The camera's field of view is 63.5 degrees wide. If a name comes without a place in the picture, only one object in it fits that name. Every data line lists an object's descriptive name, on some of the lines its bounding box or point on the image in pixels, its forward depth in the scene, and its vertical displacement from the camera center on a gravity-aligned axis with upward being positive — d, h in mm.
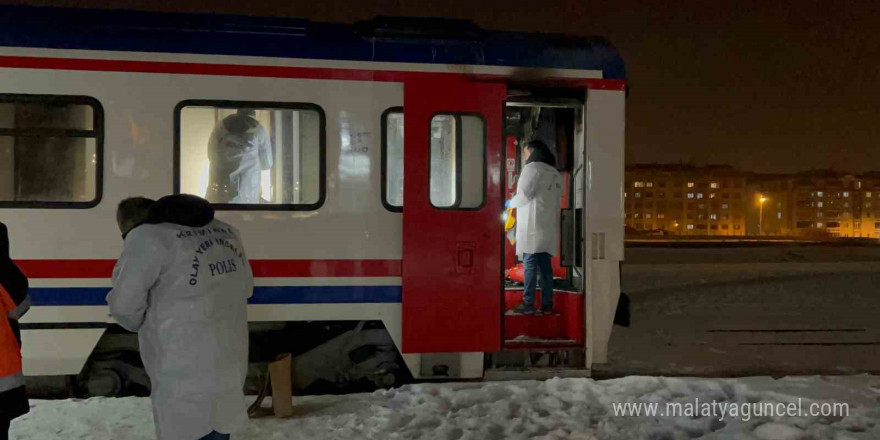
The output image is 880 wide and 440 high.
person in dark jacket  3314 -560
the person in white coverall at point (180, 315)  2912 -392
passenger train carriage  5477 +413
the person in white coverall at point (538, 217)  6895 +57
